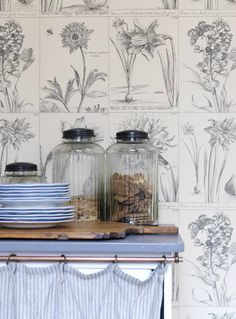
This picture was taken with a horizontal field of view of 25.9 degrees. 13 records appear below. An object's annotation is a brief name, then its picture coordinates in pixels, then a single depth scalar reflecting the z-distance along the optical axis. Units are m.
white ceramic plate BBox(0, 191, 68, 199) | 1.41
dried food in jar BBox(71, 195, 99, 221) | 1.62
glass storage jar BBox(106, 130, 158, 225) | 1.59
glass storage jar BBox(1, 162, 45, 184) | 1.64
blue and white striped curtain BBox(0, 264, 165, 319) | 1.32
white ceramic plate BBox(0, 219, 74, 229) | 1.43
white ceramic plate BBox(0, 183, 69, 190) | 1.42
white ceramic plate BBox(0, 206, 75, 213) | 1.41
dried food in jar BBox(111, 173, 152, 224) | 1.58
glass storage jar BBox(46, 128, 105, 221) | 1.66
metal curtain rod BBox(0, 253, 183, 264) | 1.33
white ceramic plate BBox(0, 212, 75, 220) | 1.41
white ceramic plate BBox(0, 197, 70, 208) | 1.41
